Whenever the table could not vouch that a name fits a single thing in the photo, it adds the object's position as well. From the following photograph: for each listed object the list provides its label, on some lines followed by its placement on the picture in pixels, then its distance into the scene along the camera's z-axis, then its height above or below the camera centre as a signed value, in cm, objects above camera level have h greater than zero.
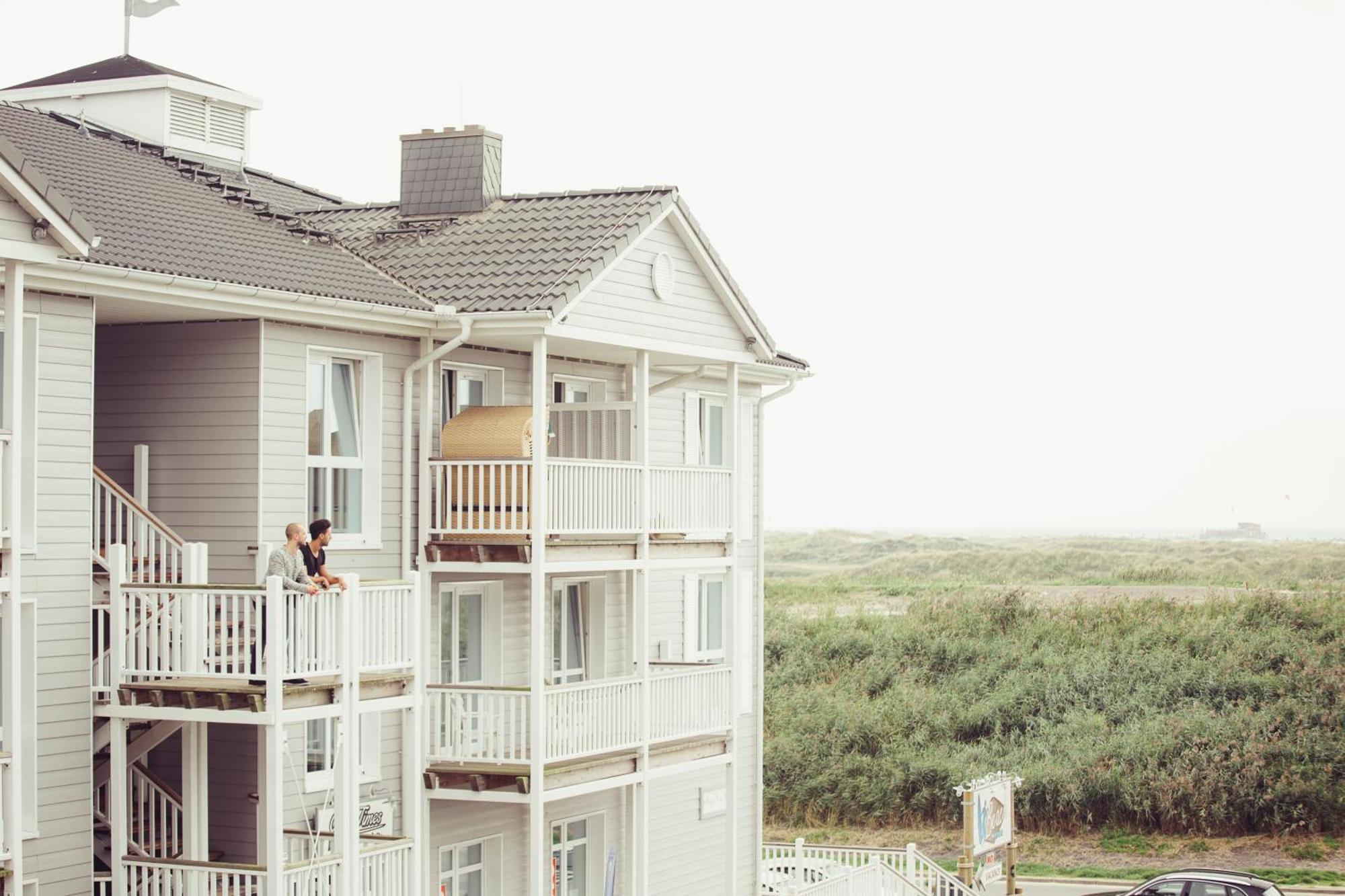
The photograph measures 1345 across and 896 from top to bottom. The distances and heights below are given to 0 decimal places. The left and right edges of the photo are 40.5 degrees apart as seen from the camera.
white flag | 2631 +764
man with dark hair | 1823 -16
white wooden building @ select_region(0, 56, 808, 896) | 1720 +21
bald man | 1728 -29
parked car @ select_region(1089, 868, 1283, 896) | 2964 -587
